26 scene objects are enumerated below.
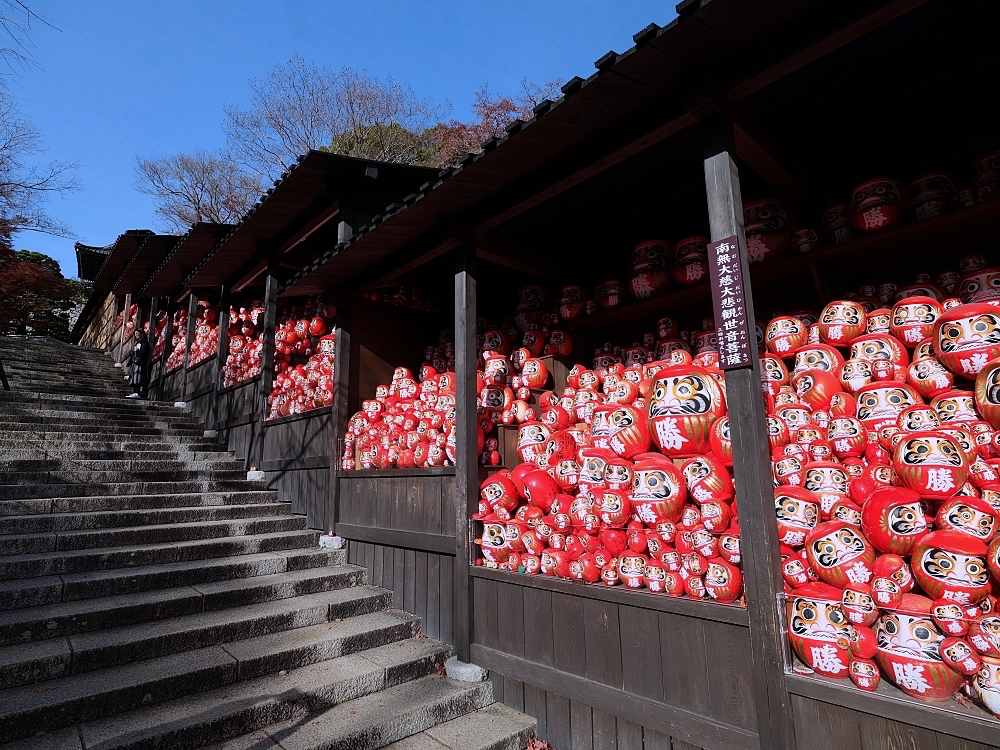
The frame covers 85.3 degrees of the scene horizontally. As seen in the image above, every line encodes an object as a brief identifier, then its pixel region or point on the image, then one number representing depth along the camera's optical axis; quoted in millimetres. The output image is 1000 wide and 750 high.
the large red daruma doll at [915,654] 2430
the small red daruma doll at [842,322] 3983
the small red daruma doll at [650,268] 5281
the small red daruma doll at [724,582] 3217
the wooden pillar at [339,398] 7125
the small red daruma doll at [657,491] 3602
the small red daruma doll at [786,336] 4258
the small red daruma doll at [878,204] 3924
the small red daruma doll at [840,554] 2848
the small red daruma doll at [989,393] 2994
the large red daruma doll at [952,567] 2510
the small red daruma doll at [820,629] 2729
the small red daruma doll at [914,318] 3691
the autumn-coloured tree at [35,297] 20188
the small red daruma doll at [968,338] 3232
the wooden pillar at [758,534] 2854
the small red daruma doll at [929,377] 3404
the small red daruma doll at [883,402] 3387
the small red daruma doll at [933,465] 2809
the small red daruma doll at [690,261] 4930
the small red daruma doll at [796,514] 3168
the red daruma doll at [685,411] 3762
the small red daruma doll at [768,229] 4484
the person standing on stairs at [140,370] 15602
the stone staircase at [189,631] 3795
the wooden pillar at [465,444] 4977
